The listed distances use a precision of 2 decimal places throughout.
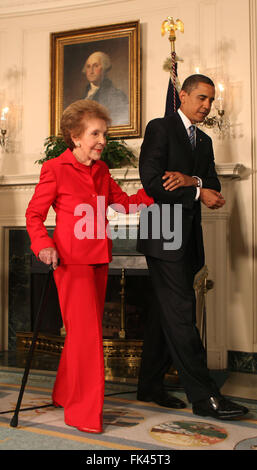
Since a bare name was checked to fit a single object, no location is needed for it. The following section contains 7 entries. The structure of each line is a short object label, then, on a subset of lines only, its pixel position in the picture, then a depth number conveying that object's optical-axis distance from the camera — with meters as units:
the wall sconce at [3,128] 4.61
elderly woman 2.21
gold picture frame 4.31
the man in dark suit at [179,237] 2.34
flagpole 3.12
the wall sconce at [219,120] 3.94
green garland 4.14
